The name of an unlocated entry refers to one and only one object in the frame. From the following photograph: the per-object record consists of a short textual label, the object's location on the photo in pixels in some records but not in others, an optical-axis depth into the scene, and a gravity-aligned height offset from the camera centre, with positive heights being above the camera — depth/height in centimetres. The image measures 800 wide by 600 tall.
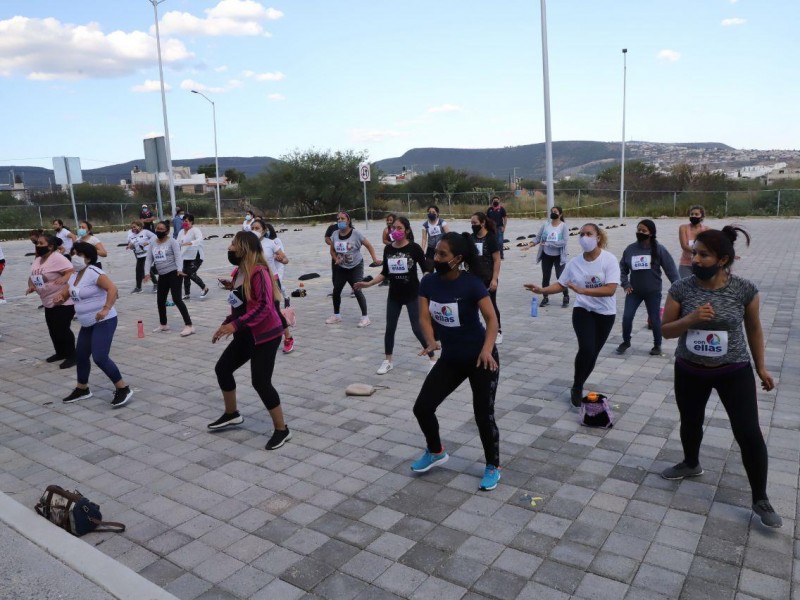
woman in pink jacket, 526 -95
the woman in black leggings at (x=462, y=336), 429 -94
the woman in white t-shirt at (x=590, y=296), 590 -94
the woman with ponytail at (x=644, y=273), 772 -101
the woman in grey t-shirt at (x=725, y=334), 376 -88
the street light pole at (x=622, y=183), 3681 +49
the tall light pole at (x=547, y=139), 1677 +148
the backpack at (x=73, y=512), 405 -191
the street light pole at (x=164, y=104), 2520 +427
